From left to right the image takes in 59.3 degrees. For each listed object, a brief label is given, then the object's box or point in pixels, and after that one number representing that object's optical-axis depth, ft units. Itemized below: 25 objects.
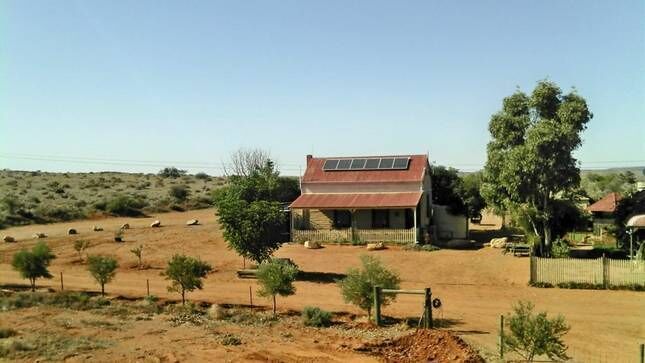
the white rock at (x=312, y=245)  119.34
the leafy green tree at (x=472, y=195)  139.95
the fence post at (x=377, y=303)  59.00
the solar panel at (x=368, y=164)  132.26
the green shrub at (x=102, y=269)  76.18
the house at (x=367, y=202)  122.01
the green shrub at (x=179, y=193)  217.15
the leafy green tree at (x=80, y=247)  107.39
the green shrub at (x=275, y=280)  64.39
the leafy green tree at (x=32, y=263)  80.33
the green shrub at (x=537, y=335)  41.14
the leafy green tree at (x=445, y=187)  144.66
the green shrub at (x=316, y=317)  60.59
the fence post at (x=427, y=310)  54.75
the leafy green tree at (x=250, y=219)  86.89
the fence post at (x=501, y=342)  46.78
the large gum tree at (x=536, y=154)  97.04
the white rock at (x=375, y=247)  116.16
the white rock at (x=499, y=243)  116.20
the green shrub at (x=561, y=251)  94.12
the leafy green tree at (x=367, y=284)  60.54
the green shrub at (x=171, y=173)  335.47
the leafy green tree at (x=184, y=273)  69.00
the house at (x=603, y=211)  141.79
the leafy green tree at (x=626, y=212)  102.39
